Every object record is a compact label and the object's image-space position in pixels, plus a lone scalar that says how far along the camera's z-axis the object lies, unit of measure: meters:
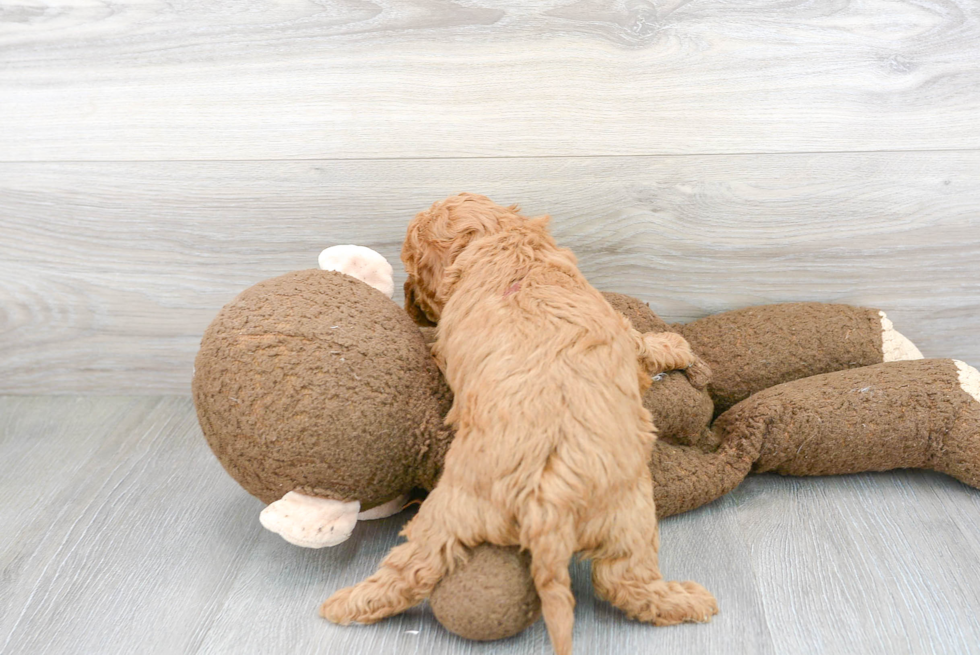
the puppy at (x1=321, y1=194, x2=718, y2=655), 0.80
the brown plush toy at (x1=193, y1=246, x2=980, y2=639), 0.92
